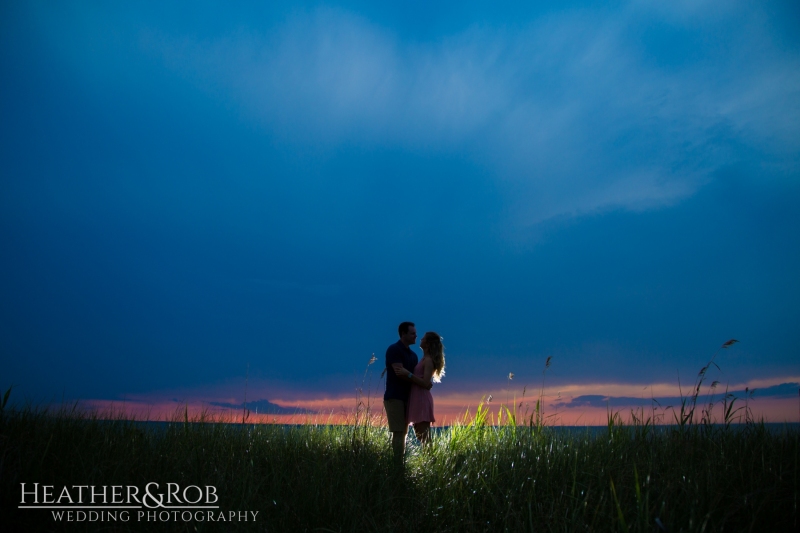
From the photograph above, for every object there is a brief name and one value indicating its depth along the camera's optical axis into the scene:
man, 7.90
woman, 7.80
